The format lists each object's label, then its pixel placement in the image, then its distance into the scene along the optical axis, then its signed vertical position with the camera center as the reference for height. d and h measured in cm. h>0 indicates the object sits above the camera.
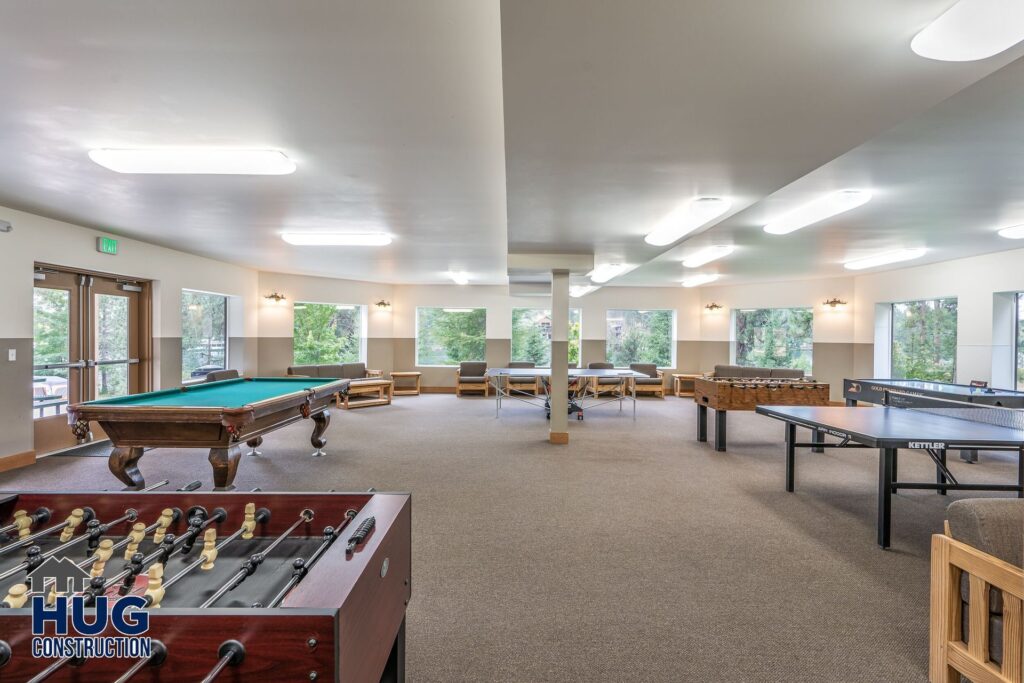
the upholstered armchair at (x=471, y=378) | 1109 -96
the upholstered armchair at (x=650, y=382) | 1098 -103
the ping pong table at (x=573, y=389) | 798 -114
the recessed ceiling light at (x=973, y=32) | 158 +106
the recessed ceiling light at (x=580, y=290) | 1035 +106
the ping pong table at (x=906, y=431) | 301 -65
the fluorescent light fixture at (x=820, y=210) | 405 +115
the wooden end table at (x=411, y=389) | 1123 -125
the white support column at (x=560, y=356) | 641 -26
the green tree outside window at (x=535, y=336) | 1238 +2
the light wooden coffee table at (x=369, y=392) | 942 -116
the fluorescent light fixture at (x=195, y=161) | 335 +124
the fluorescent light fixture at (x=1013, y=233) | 528 +120
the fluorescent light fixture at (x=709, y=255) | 670 +122
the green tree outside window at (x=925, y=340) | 792 -3
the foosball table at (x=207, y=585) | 92 -63
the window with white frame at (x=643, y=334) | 1236 +8
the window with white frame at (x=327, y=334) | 1063 +5
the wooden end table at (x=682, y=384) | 1138 -112
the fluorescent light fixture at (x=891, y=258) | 679 +120
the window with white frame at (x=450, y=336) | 1207 +2
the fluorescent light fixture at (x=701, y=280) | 965 +124
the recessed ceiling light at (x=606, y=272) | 780 +112
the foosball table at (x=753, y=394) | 583 -70
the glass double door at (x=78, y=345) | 555 -13
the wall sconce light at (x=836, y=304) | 977 +70
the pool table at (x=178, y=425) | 367 -72
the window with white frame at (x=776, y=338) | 1064 +0
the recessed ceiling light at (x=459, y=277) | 958 +124
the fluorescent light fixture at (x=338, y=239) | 613 +126
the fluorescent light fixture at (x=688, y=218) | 396 +108
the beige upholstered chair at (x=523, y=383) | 1114 -109
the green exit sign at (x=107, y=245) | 603 +114
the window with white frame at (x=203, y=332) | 802 +6
